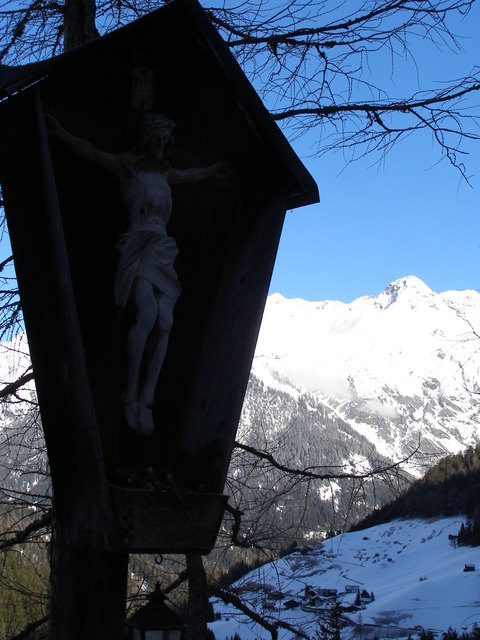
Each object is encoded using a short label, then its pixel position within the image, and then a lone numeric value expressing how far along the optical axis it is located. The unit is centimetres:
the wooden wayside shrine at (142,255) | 267
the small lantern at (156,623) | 279
